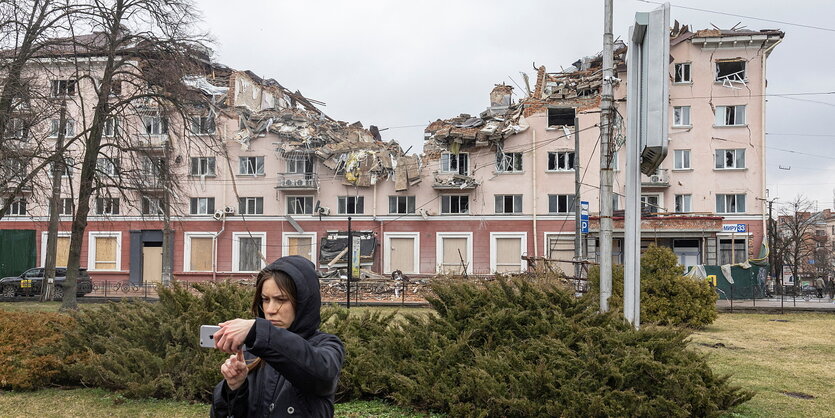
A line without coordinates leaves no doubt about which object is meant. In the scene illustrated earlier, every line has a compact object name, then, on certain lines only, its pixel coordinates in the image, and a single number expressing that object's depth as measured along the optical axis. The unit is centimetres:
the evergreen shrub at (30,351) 927
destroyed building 4372
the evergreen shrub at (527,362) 687
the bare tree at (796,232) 5654
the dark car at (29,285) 3556
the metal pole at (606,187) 1356
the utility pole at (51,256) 3100
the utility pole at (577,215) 2893
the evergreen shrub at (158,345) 855
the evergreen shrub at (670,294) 1820
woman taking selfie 269
